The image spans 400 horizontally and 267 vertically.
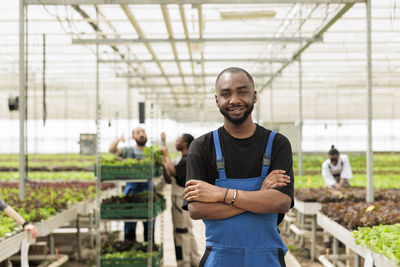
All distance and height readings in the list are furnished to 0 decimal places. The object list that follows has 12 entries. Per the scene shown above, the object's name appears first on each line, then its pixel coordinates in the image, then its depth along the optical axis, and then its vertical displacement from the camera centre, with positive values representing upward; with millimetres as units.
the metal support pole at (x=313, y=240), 6431 -1466
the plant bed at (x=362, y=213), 4340 -808
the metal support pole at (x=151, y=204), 5195 -800
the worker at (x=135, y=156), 6383 -337
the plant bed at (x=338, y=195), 6305 -866
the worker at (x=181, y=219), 5594 -1078
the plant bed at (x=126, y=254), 5262 -1393
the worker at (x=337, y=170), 7621 -602
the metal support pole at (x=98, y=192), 5038 -628
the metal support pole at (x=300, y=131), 11113 +56
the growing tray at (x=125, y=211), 5371 -892
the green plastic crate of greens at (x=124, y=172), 5445 -457
